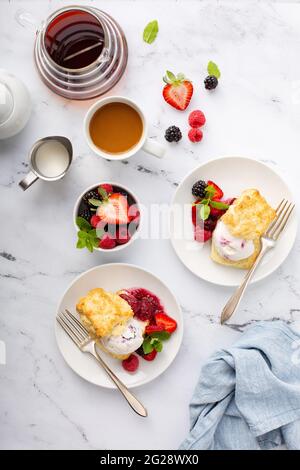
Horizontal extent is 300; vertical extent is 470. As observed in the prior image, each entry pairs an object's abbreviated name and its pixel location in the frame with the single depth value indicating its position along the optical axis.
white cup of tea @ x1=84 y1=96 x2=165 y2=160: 1.44
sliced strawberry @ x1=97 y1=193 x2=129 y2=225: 1.42
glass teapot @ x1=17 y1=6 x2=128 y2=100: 1.42
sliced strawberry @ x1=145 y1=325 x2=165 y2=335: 1.48
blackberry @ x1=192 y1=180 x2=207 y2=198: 1.46
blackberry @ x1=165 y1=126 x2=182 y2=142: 1.50
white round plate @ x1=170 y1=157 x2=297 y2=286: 1.47
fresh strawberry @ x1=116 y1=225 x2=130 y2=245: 1.44
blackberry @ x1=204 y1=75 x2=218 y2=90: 1.49
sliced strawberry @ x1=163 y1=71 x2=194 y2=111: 1.51
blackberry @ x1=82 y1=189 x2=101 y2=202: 1.45
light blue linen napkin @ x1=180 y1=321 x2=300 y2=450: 1.46
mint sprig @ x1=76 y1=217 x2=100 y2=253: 1.43
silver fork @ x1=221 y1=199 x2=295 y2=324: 1.43
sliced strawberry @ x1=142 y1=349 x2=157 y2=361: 1.49
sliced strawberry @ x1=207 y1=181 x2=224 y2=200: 1.47
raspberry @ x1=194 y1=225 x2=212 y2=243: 1.49
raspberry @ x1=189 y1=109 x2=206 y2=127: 1.50
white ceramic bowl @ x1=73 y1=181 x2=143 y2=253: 1.45
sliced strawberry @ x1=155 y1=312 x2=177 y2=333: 1.48
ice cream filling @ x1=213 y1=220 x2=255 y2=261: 1.43
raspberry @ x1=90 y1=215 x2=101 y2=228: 1.43
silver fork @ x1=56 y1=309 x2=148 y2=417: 1.48
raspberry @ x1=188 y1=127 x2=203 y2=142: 1.50
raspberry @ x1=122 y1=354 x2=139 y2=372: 1.49
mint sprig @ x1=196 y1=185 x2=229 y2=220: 1.45
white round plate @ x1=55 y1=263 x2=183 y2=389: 1.49
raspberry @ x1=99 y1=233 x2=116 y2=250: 1.43
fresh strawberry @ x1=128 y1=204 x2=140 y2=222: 1.46
